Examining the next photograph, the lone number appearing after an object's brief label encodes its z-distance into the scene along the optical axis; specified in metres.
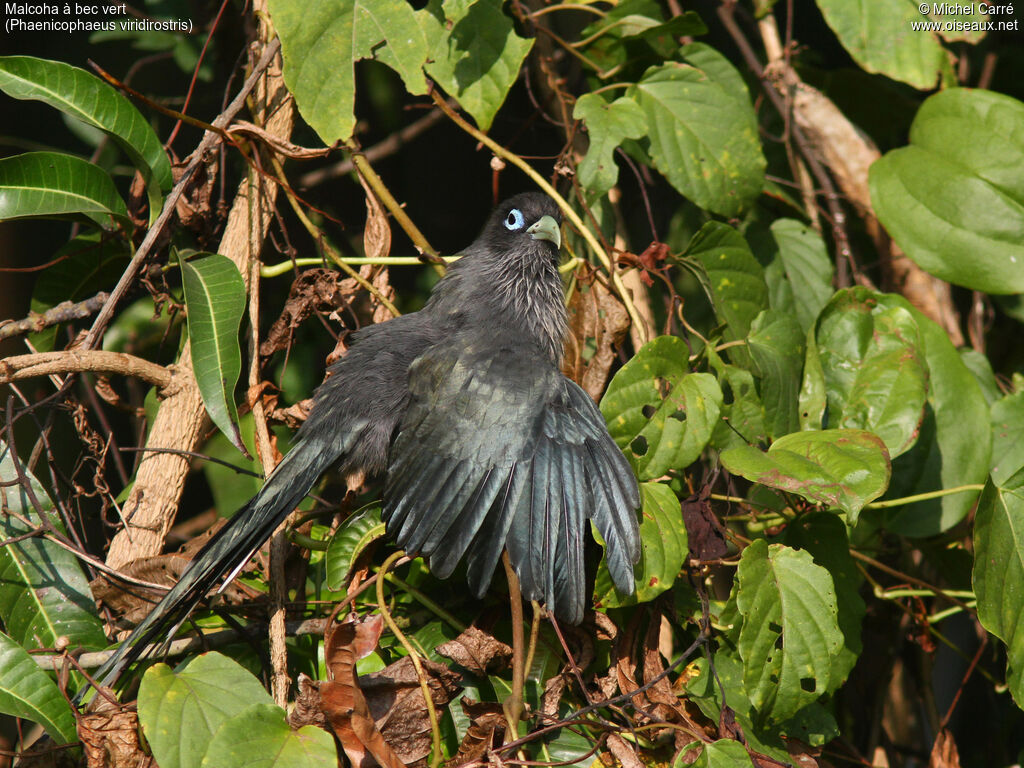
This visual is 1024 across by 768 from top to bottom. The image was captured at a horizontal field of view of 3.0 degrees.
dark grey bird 9.55
